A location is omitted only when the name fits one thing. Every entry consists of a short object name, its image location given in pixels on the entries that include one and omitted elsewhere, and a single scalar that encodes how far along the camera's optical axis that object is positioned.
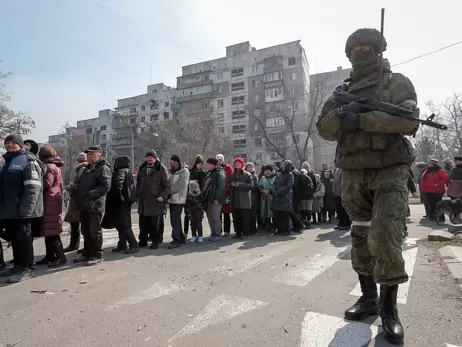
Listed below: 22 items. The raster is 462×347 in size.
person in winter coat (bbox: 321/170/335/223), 10.06
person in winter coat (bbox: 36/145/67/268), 5.03
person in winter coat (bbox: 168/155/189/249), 6.52
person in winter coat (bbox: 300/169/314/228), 8.67
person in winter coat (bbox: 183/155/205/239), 7.78
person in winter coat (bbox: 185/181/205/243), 7.11
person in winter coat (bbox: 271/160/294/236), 7.70
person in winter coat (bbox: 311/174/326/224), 9.70
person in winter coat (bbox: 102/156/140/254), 5.78
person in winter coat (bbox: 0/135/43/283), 4.24
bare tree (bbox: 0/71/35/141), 17.33
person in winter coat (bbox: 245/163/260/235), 8.23
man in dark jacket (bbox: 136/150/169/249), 6.30
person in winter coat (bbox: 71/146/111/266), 5.02
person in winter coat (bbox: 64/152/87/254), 6.04
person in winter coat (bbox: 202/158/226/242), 7.22
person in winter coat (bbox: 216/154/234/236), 7.69
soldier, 2.43
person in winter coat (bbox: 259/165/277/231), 8.28
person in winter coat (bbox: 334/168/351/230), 8.34
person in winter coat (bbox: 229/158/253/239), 7.37
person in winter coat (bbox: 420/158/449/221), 9.48
